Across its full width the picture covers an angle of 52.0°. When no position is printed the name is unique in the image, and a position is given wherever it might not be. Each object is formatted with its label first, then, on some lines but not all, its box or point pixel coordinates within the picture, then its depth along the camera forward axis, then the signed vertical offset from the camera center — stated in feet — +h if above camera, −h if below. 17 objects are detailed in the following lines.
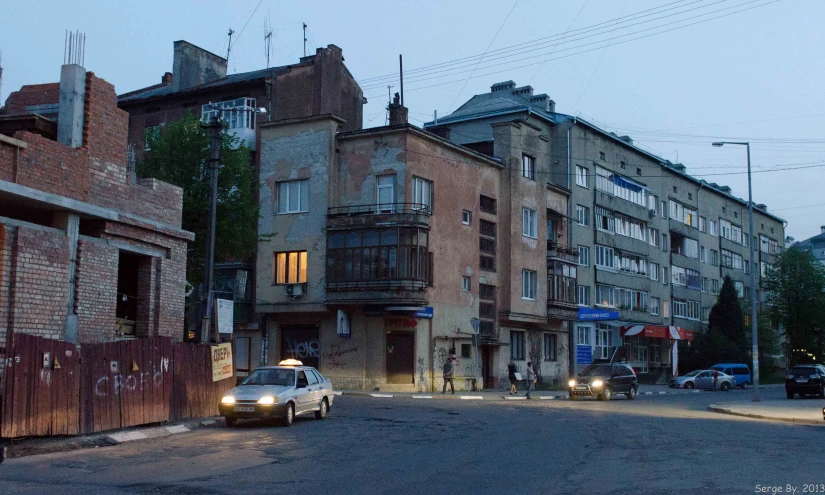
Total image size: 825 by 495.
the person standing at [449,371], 125.49 -4.20
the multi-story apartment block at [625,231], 183.93 +28.63
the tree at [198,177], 106.73 +20.79
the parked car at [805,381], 132.77 -5.62
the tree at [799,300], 241.96 +13.04
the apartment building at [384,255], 131.13 +14.08
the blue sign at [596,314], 166.09 +5.80
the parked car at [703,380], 181.47 -7.80
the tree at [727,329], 219.41 +4.20
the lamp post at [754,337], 118.62 +1.09
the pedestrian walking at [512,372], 129.70 -4.42
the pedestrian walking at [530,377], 125.69 -5.10
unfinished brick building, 57.00 +8.86
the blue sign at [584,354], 180.96 -2.27
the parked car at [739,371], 191.93 -6.13
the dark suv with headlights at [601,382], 118.52 -5.39
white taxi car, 66.13 -4.35
